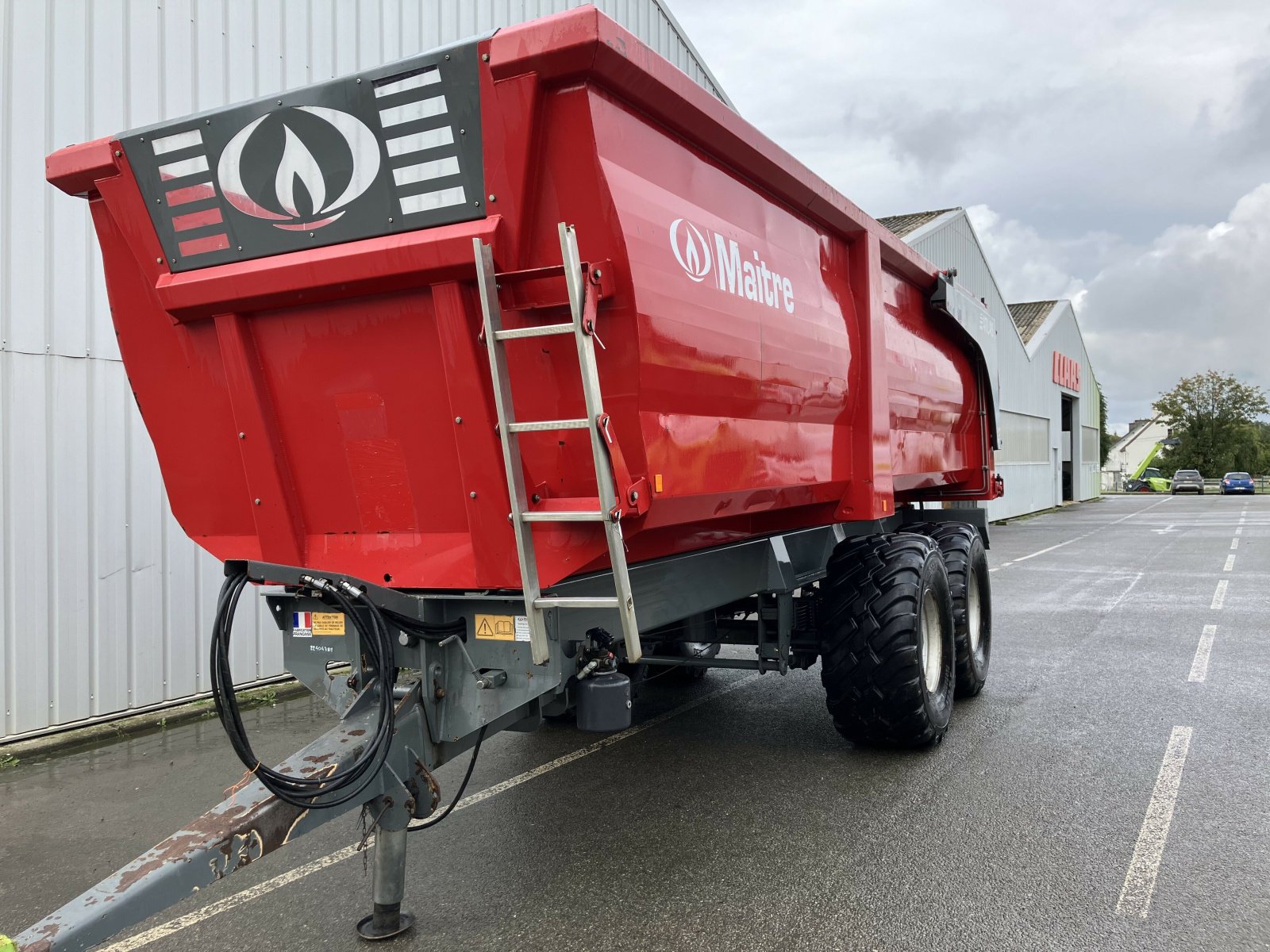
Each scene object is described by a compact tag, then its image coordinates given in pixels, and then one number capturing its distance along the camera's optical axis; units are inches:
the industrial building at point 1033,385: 1001.5
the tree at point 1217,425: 2706.7
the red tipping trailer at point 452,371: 125.9
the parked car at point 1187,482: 2143.2
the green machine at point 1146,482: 2444.1
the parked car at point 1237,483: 1987.0
